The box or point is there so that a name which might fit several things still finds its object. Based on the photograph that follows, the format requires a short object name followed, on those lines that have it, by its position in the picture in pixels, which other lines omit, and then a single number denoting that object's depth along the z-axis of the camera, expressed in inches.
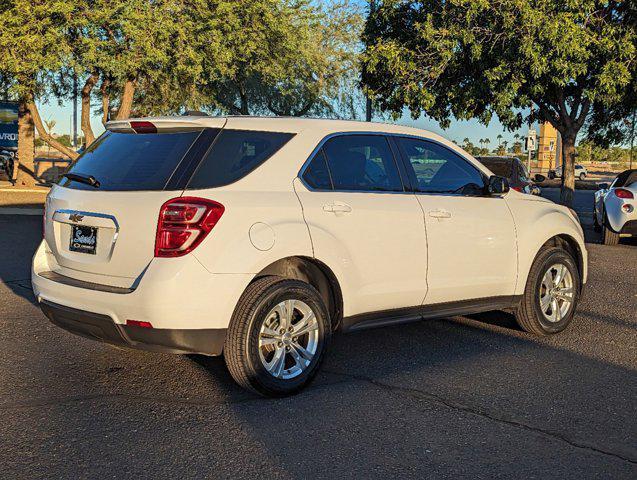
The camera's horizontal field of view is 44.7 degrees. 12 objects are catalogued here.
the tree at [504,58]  711.1
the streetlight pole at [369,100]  916.6
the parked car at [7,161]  1429.6
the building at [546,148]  2470.7
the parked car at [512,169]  583.2
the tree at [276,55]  915.4
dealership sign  1274.6
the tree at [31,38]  809.5
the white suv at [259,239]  177.5
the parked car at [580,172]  2432.3
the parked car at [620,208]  524.4
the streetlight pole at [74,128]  2163.6
